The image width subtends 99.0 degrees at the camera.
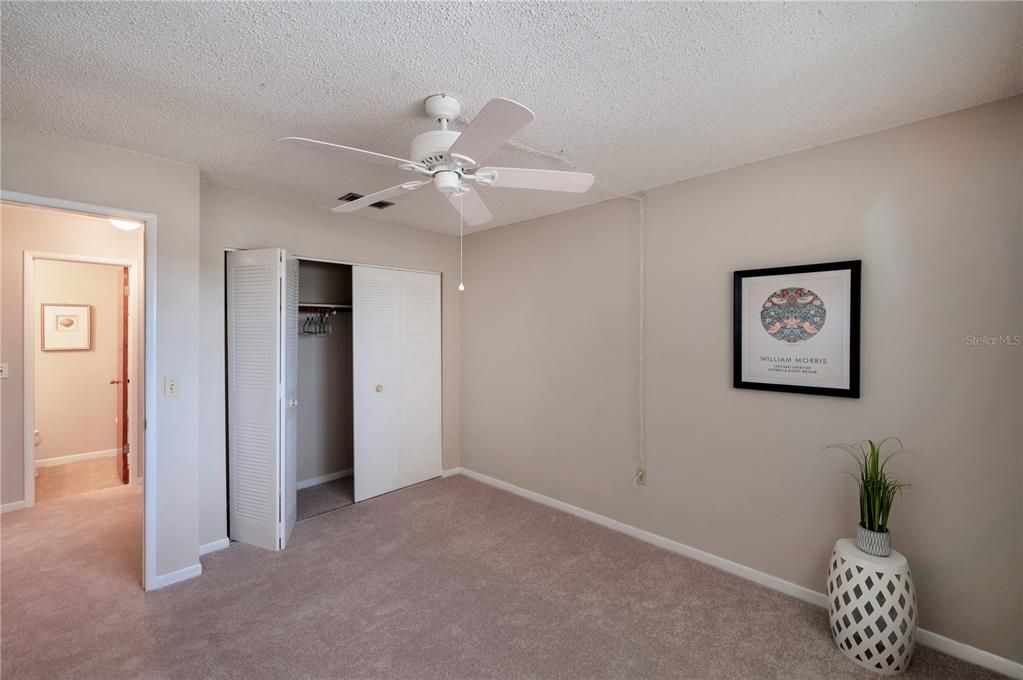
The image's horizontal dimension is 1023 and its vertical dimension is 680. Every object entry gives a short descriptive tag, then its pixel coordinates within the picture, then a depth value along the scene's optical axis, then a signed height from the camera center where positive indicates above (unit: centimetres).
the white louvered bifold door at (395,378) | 380 -36
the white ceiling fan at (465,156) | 135 +67
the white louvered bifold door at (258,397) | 293 -39
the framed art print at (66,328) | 447 +13
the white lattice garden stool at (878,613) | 188 -119
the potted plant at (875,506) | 200 -78
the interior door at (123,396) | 419 -58
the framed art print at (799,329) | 227 +6
